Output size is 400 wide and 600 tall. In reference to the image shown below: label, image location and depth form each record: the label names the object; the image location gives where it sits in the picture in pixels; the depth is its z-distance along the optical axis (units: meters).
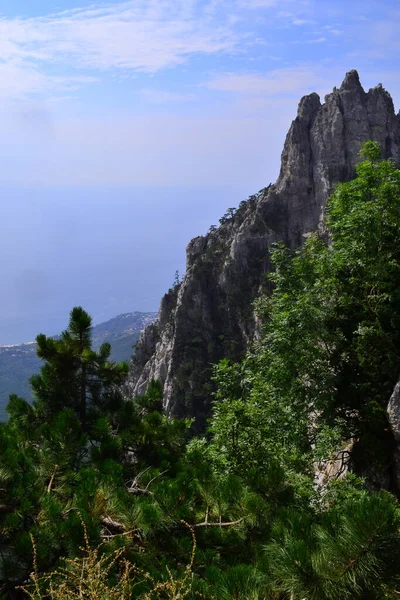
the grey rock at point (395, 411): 11.17
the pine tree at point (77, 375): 8.41
